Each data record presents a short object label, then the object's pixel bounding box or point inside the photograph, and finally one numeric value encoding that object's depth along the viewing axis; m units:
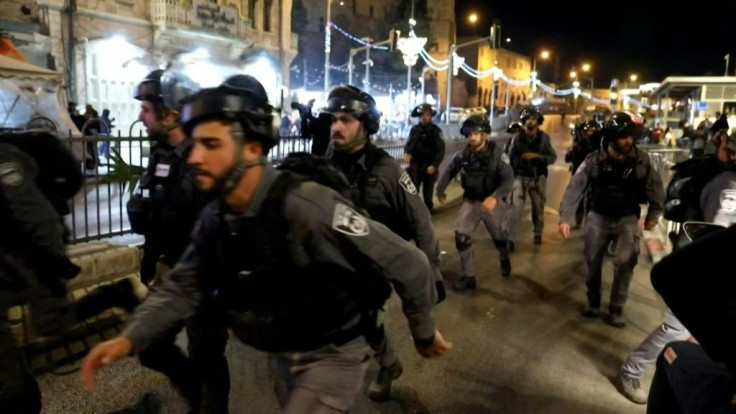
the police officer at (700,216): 3.78
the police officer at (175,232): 3.42
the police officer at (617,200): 5.55
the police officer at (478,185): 6.74
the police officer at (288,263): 2.23
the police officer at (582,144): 10.17
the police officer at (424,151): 10.09
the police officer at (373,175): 3.72
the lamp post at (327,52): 26.00
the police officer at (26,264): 2.75
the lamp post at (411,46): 26.53
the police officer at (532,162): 9.10
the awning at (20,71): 10.16
